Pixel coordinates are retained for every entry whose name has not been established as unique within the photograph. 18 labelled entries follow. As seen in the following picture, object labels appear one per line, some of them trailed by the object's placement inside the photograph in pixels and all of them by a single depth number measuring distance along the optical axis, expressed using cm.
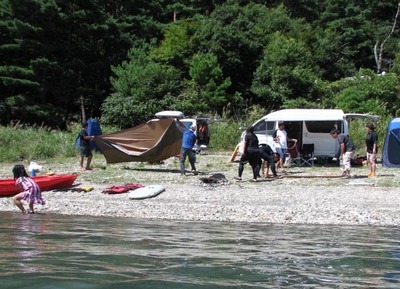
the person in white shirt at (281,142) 2055
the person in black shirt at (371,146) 1897
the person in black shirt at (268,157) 1850
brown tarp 2152
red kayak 1709
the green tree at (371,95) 3459
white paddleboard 1653
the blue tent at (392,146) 2078
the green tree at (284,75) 3809
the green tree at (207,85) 3690
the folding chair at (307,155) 2278
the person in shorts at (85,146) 2053
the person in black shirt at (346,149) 1864
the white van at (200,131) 2690
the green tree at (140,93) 3562
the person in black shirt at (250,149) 1792
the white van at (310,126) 2230
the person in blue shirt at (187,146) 1958
